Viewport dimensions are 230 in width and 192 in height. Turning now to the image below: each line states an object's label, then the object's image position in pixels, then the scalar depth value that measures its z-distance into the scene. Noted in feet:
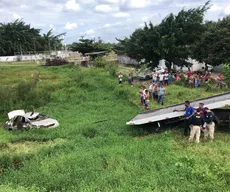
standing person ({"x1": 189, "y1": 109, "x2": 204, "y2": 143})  24.31
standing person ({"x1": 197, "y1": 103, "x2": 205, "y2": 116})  25.34
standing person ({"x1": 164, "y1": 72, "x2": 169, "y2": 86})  56.99
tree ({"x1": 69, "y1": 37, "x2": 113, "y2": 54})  127.56
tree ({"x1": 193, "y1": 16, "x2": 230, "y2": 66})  62.19
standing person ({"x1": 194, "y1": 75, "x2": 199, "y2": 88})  53.16
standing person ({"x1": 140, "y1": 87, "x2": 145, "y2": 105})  42.21
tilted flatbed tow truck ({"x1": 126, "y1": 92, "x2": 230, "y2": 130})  26.80
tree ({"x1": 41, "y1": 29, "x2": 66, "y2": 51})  191.50
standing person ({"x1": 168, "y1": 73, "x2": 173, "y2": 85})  58.31
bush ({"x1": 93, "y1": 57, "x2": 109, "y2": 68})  93.79
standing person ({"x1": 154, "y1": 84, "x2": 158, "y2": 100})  45.59
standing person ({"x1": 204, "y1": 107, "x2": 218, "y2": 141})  24.71
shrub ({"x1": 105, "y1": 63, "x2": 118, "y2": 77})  70.90
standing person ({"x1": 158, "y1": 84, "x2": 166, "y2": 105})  41.94
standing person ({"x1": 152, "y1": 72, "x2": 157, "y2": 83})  56.99
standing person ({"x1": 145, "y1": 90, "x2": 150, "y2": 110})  40.08
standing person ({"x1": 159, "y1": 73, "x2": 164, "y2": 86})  55.91
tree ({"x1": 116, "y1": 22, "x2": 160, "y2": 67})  75.58
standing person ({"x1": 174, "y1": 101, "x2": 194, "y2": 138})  25.95
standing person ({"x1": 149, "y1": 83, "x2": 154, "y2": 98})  46.33
